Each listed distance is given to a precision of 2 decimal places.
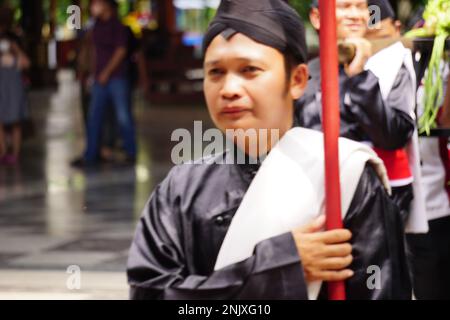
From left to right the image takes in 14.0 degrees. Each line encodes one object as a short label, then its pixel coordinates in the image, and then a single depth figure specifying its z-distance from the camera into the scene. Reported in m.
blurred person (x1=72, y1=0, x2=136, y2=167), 20.14
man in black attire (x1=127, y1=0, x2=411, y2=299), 3.80
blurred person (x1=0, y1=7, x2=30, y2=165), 21.09
